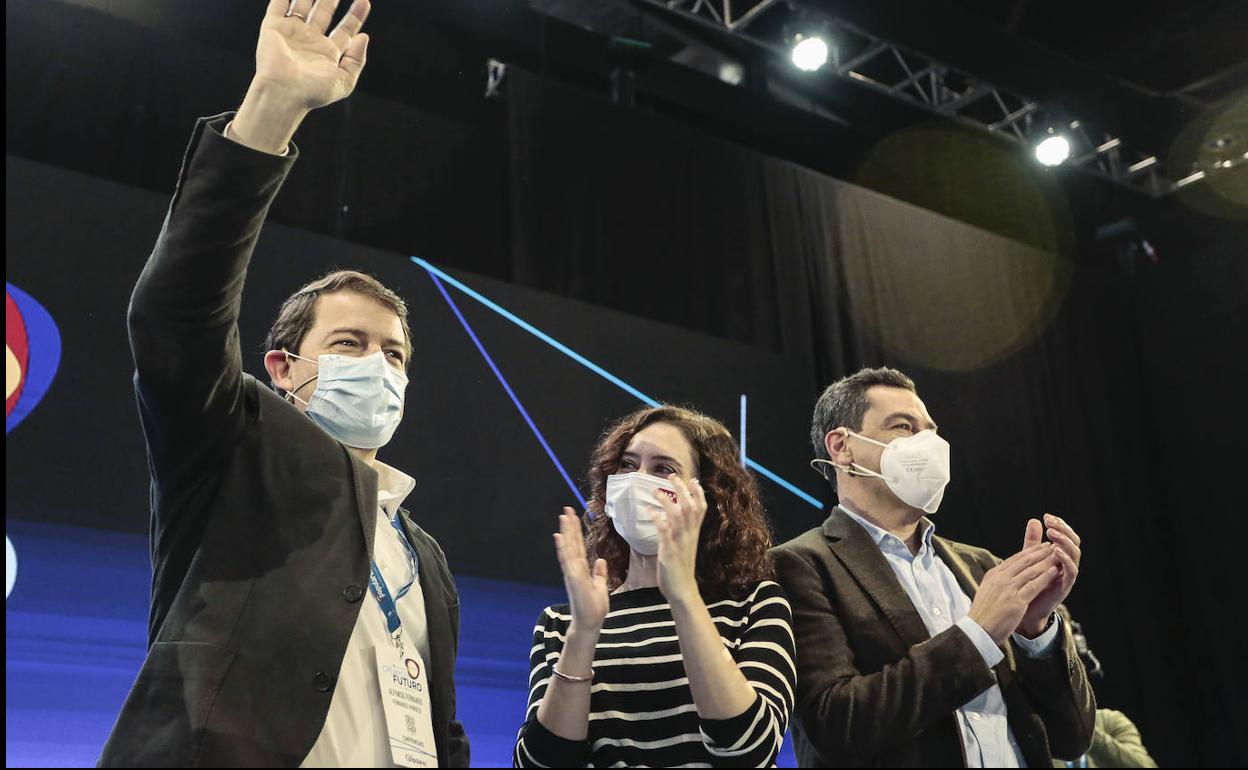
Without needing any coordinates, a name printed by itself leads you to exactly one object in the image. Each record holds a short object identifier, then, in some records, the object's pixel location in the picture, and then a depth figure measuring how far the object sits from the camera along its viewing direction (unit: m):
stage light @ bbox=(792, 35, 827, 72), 5.94
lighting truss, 6.00
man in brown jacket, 2.10
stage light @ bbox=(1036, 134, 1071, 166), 6.71
